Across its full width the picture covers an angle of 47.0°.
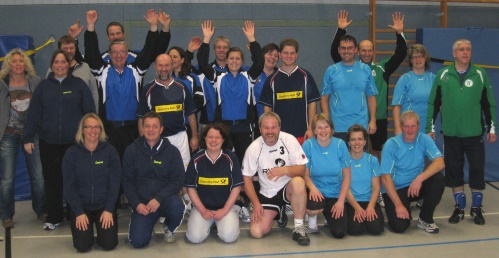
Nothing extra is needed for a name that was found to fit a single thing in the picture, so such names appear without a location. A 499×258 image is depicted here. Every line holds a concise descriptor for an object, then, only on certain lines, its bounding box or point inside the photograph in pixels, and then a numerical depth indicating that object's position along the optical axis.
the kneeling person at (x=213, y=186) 4.76
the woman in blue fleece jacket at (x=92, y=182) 4.62
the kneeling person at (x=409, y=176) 5.00
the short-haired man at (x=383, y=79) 6.18
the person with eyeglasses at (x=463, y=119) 5.25
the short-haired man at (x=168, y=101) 5.20
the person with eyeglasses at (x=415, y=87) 5.71
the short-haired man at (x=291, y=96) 5.35
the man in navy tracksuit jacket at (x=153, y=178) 4.72
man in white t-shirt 4.82
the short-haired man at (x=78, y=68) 5.32
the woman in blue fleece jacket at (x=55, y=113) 5.09
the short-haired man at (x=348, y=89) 5.46
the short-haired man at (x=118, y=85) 5.35
